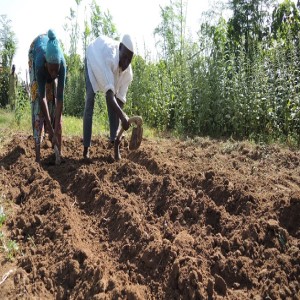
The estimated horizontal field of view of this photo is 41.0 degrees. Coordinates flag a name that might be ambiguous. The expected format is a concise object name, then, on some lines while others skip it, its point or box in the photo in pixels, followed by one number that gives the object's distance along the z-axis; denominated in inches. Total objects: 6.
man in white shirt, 186.7
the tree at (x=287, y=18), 314.1
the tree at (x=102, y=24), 456.8
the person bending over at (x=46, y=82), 190.1
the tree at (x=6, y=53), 608.7
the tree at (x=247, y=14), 449.6
